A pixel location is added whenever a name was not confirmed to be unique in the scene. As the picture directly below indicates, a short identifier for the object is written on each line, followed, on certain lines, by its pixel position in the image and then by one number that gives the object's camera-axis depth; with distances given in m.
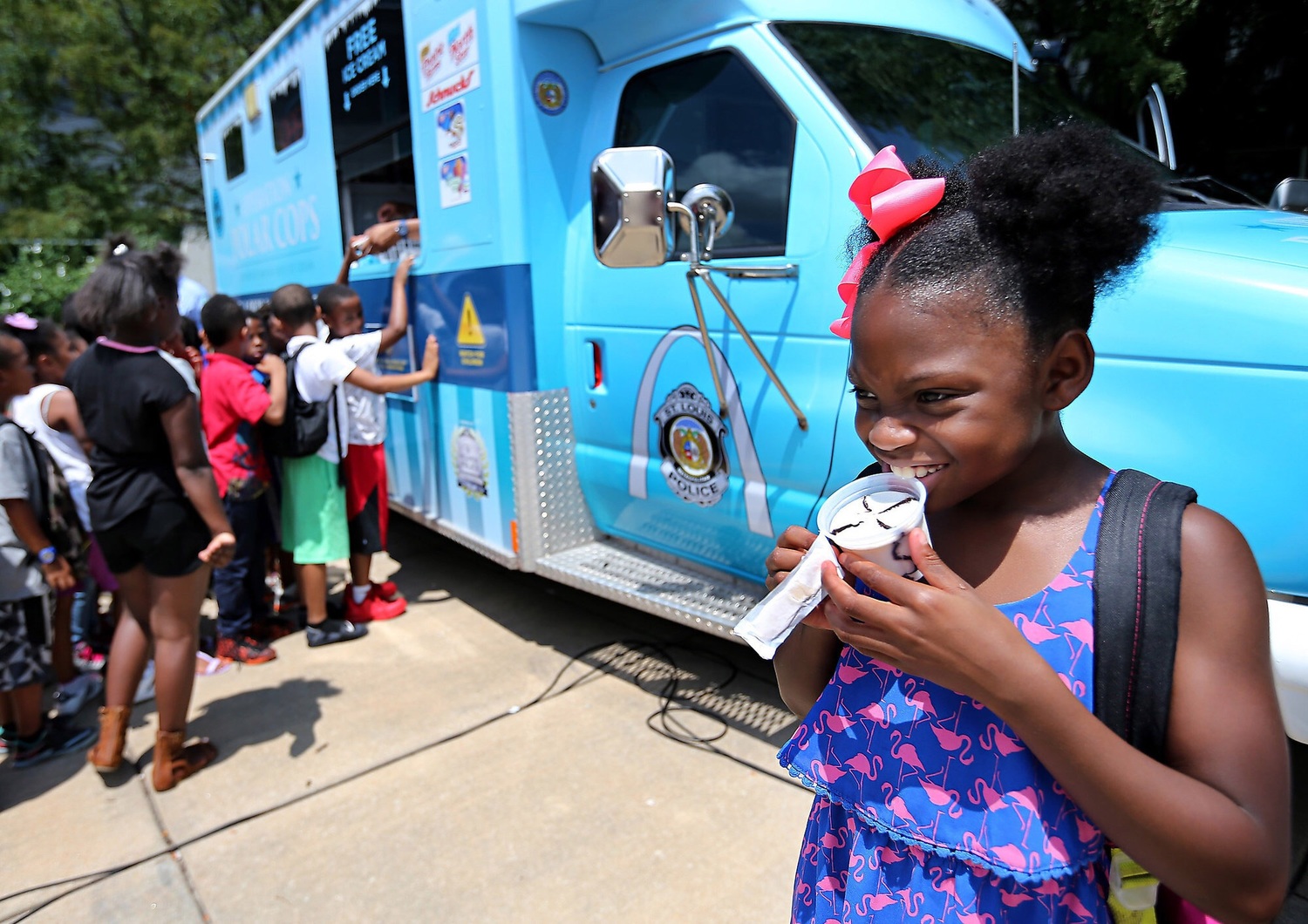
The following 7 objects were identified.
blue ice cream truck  2.03
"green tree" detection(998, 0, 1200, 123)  4.55
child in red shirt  4.12
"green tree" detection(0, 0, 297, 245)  15.82
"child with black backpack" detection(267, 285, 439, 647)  4.36
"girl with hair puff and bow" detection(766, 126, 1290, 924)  0.91
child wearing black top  2.92
